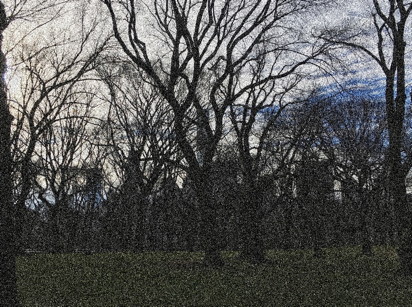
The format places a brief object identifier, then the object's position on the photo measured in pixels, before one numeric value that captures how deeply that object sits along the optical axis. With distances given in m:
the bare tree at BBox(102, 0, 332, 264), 14.84
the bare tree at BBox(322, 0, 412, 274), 12.31
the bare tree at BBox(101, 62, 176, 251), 25.98
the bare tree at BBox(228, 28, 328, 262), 17.59
